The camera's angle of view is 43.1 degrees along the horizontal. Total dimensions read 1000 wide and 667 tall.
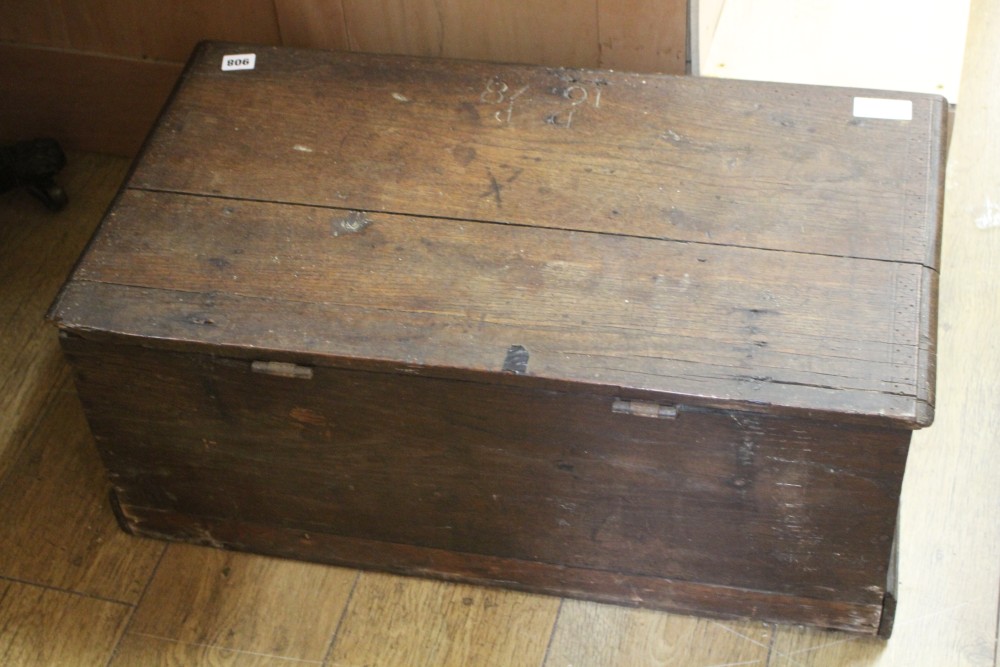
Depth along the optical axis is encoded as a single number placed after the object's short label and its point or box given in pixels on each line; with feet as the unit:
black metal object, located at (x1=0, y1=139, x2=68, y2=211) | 5.98
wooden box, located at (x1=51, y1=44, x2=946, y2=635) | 3.93
